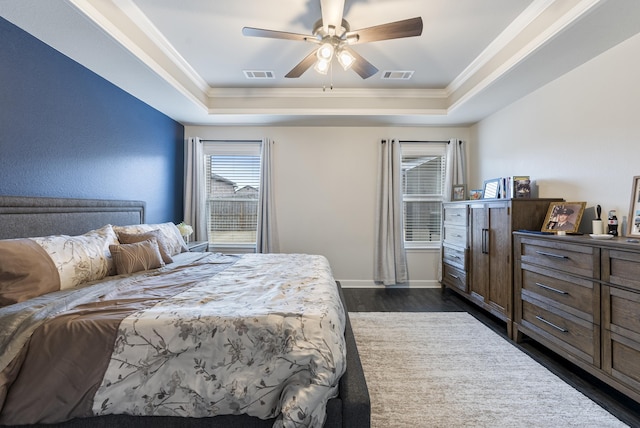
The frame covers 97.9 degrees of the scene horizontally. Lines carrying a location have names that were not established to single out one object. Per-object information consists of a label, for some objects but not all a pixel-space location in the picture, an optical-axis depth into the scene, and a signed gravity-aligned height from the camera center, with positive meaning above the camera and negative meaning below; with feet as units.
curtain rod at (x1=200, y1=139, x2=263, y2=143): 14.03 +3.75
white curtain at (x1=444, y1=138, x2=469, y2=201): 13.70 +2.42
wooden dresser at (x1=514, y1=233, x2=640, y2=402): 5.38 -1.96
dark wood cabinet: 8.64 -1.13
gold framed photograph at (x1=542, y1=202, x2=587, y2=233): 7.68 +0.00
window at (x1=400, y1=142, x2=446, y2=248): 14.37 +1.04
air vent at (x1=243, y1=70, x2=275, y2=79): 10.78 +5.57
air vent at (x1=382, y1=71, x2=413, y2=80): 10.73 +5.55
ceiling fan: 6.27 +4.38
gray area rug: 5.15 -3.69
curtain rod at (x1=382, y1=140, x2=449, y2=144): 13.99 +3.75
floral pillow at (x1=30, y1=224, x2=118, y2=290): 5.74 -0.94
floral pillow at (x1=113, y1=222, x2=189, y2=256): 8.49 -0.63
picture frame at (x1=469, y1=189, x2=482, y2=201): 12.08 +0.98
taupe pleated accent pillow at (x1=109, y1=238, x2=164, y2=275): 6.93 -1.08
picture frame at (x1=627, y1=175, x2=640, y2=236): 6.40 +0.12
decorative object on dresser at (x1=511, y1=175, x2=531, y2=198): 9.70 +1.04
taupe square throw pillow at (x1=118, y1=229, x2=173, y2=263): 7.88 -0.69
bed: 3.64 -2.05
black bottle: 6.70 -0.14
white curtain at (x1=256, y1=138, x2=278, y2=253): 13.51 +0.31
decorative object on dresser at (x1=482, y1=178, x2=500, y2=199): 10.77 +1.10
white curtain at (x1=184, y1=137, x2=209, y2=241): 13.71 +1.19
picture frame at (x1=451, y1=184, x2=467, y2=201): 13.10 +1.15
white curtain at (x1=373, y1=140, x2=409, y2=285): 13.60 -0.35
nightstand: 11.48 -1.34
